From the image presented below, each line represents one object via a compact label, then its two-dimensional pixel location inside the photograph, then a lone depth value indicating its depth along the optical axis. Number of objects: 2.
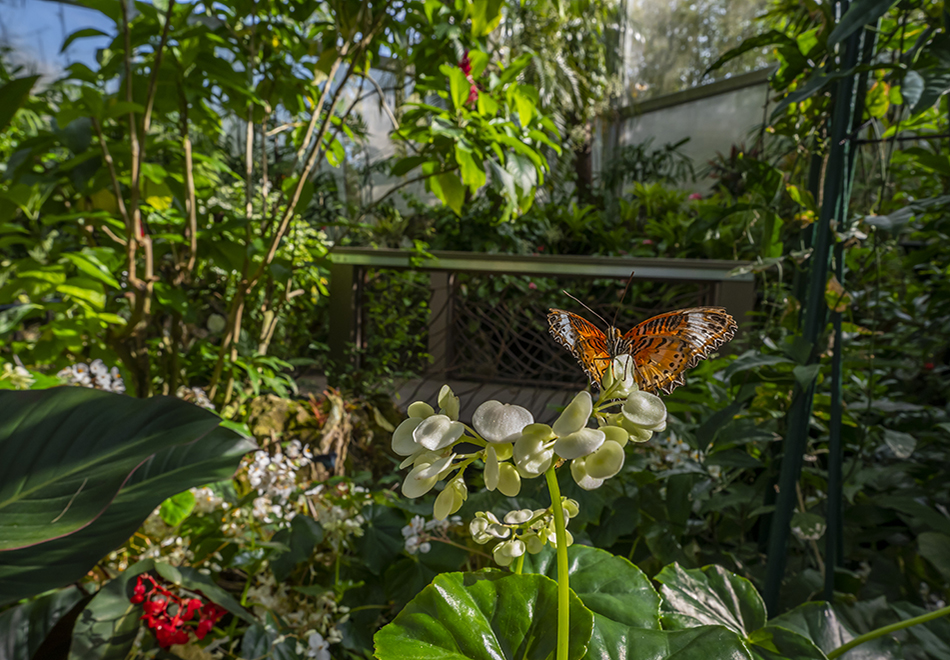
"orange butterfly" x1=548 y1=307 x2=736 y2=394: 0.32
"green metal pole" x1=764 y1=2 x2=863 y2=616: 0.76
